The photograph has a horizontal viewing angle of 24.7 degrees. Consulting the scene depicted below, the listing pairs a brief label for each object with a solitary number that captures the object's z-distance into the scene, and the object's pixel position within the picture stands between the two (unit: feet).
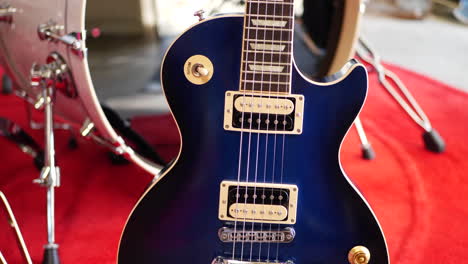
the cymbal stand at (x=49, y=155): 4.38
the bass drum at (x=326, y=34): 5.09
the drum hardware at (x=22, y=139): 5.04
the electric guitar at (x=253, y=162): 3.92
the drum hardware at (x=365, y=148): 5.40
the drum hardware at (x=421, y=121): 5.54
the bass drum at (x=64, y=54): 4.23
